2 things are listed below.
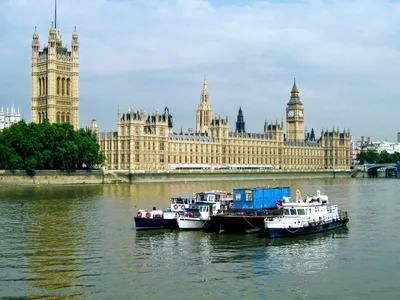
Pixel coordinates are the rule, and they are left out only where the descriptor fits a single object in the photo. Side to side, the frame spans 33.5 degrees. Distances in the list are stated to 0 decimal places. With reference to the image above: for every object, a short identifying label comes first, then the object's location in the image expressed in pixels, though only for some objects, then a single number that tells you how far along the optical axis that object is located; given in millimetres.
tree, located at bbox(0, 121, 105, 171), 83500
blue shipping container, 39969
